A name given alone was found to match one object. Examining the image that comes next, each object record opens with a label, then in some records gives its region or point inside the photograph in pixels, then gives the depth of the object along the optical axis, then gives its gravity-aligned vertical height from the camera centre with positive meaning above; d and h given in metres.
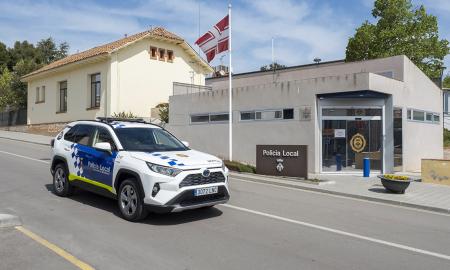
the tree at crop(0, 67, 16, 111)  42.52 +4.61
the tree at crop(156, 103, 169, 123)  25.84 +1.74
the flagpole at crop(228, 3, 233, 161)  17.77 +1.95
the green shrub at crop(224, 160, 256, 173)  16.16 -0.86
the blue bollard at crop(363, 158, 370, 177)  16.91 -0.87
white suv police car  7.27 -0.46
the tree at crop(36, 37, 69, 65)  61.62 +13.05
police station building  17.84 +1.11
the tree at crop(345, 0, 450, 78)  29.70 +7.31
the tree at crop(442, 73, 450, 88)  60.08 +8.73
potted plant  12.17 -1.06
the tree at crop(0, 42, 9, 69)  66.25 +13.03
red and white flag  17.94 +4.28
